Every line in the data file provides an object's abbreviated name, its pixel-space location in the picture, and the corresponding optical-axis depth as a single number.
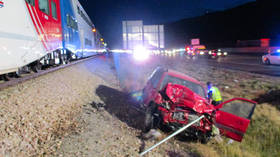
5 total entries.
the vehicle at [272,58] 19.64
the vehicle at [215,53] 29.69
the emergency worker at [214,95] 7.20
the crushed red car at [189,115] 5.13
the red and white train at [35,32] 5.94
